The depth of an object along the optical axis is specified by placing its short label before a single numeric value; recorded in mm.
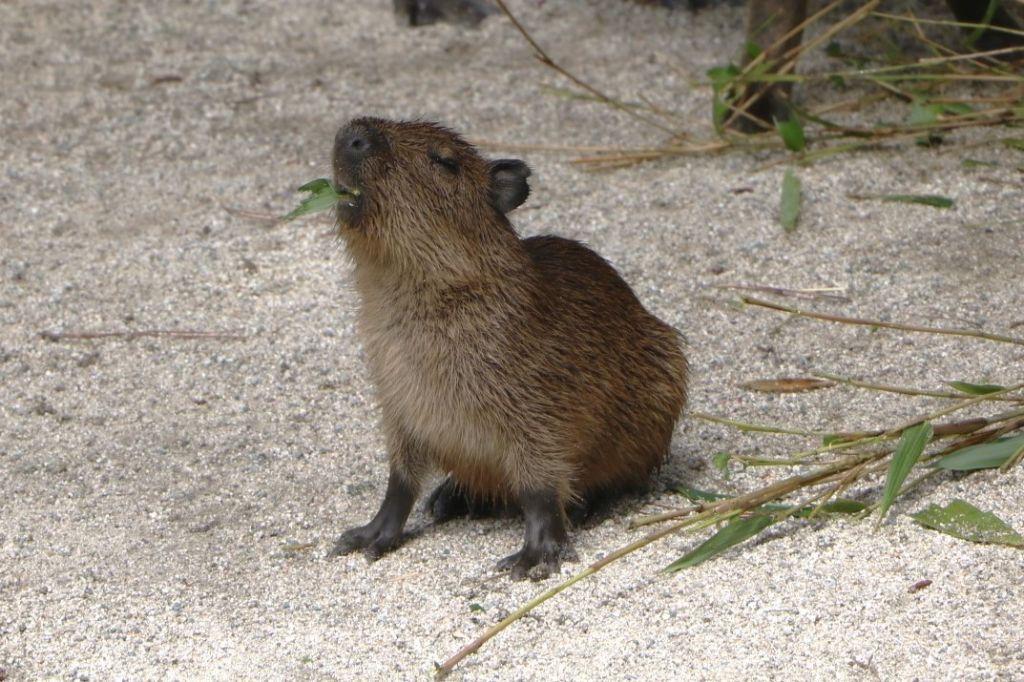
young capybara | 7148
